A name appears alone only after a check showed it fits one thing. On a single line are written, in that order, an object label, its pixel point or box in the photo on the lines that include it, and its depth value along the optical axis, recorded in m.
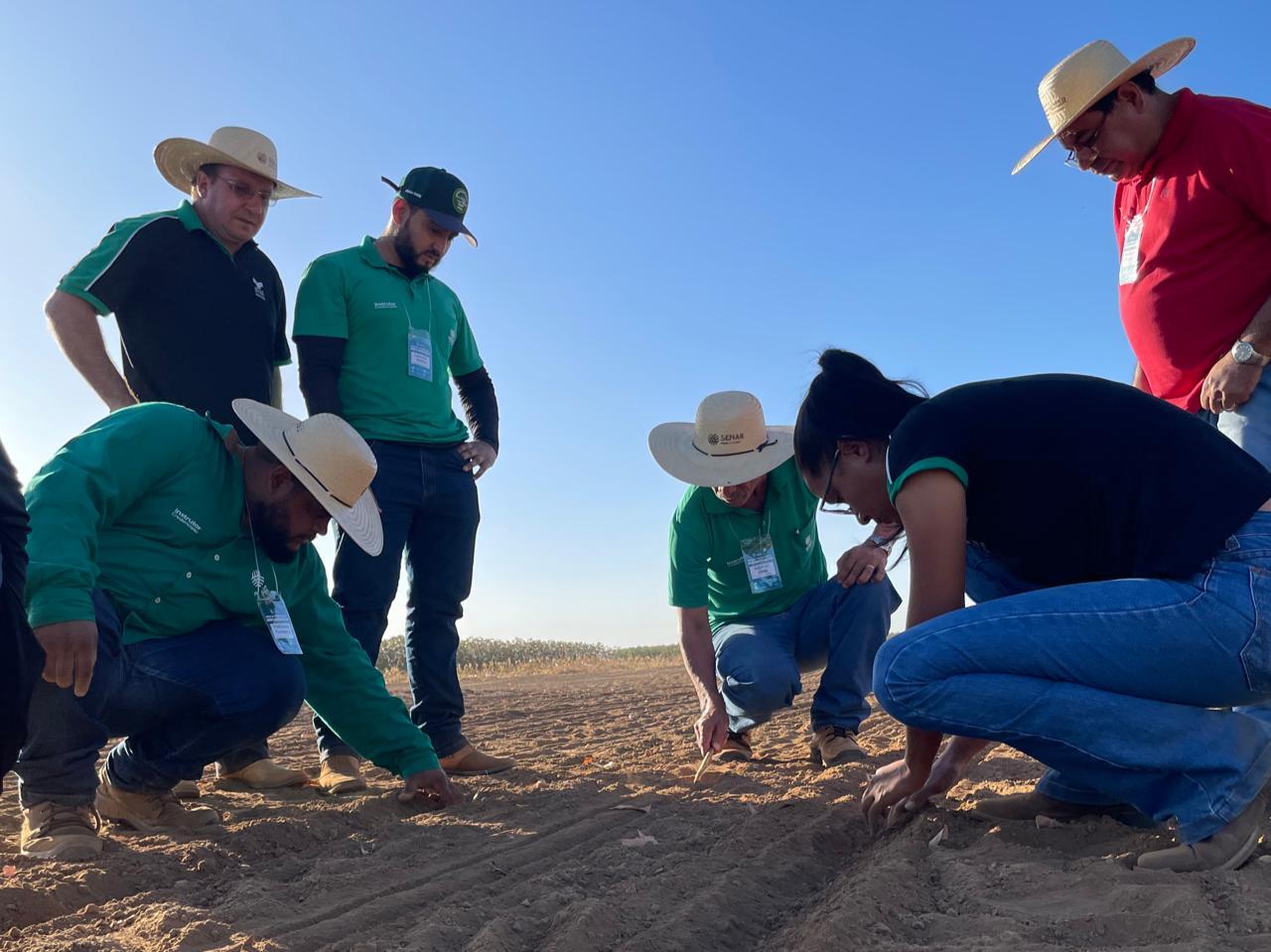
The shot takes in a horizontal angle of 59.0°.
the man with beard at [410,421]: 4.40
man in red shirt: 3.22
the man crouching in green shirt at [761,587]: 4.37
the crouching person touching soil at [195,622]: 3.14
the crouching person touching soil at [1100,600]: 2.48
